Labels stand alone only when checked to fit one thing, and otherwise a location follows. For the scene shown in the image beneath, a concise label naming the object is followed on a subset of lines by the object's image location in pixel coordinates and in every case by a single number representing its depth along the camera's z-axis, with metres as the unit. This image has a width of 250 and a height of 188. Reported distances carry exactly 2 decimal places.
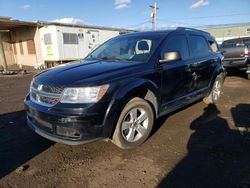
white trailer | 16.70
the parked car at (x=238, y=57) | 10.12
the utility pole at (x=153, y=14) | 28.47
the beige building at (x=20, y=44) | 17.61
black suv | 3.07
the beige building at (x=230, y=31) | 55.54
